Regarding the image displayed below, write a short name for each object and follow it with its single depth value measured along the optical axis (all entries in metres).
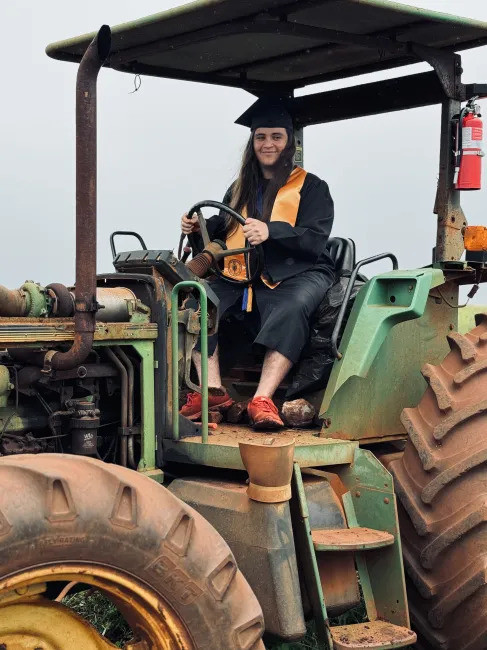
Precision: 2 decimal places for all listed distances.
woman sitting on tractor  5.32
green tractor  3.65
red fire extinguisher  5.43
